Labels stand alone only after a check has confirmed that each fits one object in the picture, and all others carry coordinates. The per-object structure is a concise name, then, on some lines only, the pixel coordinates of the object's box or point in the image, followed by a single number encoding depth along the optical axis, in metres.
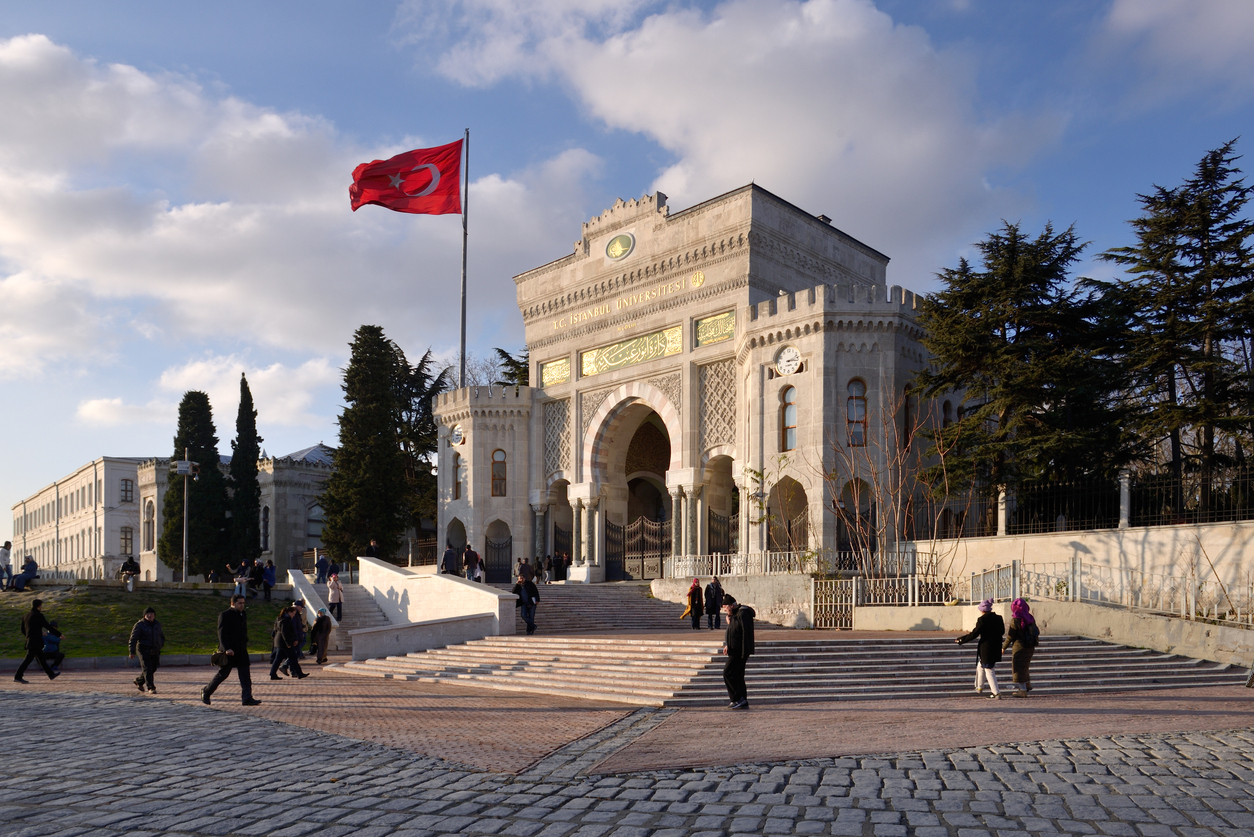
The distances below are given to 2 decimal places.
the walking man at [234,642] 11.78
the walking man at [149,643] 13.48
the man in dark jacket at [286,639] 15.45
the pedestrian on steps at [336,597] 23.50
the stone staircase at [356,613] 23.23
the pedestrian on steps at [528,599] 19.05
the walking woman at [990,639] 11.81
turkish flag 29.66
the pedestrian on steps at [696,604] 19.42
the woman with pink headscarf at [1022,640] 11.93
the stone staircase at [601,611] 20.39
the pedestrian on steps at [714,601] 19.42
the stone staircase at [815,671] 12.61
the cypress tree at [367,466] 34.75
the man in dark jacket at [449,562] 26.49
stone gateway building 23.88
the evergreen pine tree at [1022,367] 20.25
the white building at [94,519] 56.03
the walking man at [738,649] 11.34
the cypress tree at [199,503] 40.53
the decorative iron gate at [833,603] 19.47
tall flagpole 31.80
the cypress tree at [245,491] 40.34
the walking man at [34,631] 14.67
